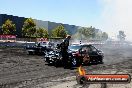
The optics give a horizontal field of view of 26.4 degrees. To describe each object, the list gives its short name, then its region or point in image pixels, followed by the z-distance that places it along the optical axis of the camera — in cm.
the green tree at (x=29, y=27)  8131
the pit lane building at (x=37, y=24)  8370
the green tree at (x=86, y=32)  12077
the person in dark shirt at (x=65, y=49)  1611
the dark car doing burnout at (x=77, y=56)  1724
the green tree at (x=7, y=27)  7669
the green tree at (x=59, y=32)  9406
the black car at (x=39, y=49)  2664
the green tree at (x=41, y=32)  8475
